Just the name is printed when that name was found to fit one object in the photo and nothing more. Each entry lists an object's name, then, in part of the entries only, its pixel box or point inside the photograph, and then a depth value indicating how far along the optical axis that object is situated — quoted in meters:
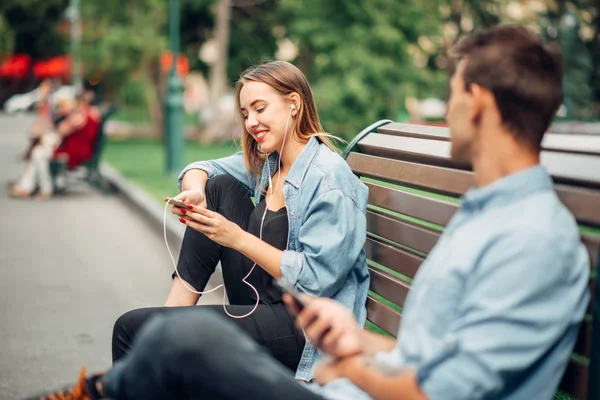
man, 1.79
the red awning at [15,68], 73.69
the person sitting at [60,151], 12.48
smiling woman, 2.86
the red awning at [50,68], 65.06
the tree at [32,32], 53.28
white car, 53.88
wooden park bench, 2.12
